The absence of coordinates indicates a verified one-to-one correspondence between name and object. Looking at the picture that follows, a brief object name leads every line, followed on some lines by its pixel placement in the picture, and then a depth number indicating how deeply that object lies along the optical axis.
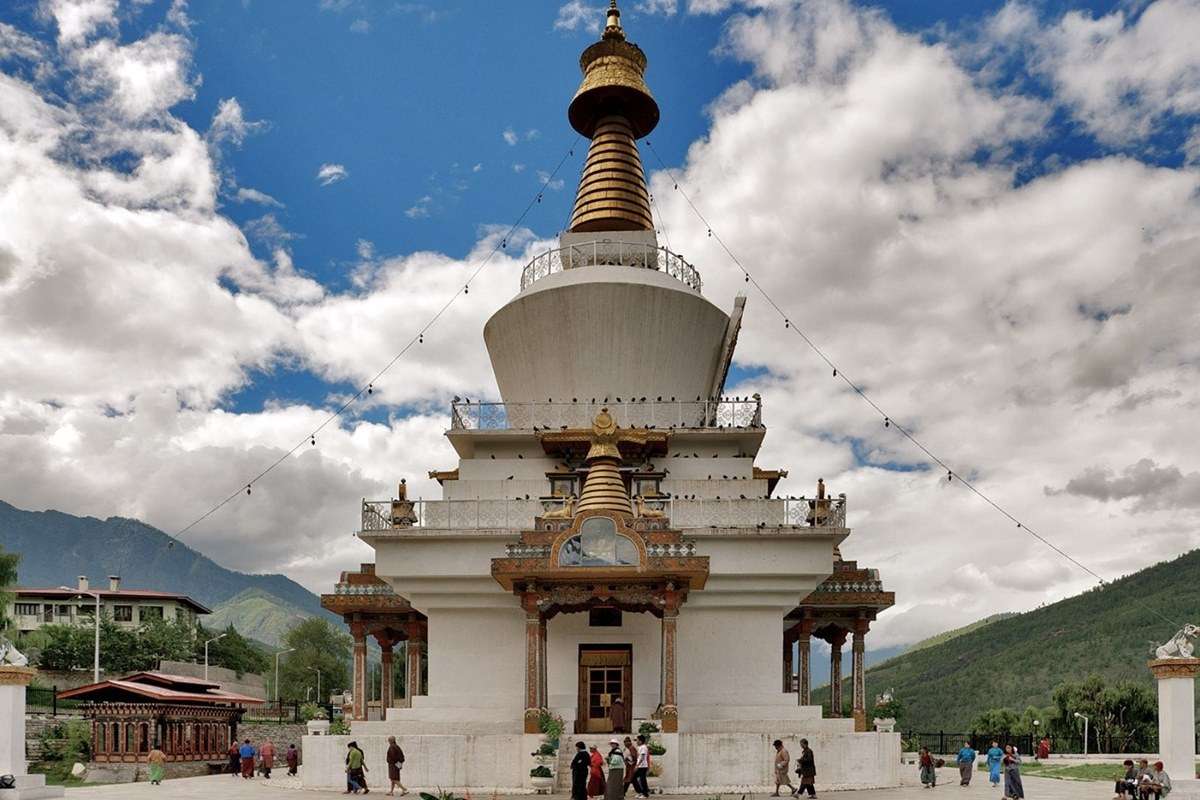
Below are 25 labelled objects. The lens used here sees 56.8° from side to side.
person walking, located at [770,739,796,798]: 22.44
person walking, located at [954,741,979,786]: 28.85
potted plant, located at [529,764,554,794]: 23.03
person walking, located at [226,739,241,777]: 34.84
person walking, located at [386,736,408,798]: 23.08
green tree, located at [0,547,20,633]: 45.23
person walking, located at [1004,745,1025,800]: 21.45
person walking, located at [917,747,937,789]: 26.64
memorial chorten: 24.62
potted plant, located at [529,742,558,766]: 23.38
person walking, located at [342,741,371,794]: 23.44
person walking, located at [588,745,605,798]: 20.28
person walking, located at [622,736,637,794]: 22.19
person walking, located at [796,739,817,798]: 22.33
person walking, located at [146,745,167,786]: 29.64
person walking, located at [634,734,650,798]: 22.19
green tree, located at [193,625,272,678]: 77.88
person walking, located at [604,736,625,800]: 19.91
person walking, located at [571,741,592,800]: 19.63
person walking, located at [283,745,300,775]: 33.62
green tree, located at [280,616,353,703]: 83.31
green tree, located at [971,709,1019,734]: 64.19
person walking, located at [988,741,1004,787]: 30.08
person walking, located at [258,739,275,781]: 32.81
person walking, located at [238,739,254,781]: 32.59
